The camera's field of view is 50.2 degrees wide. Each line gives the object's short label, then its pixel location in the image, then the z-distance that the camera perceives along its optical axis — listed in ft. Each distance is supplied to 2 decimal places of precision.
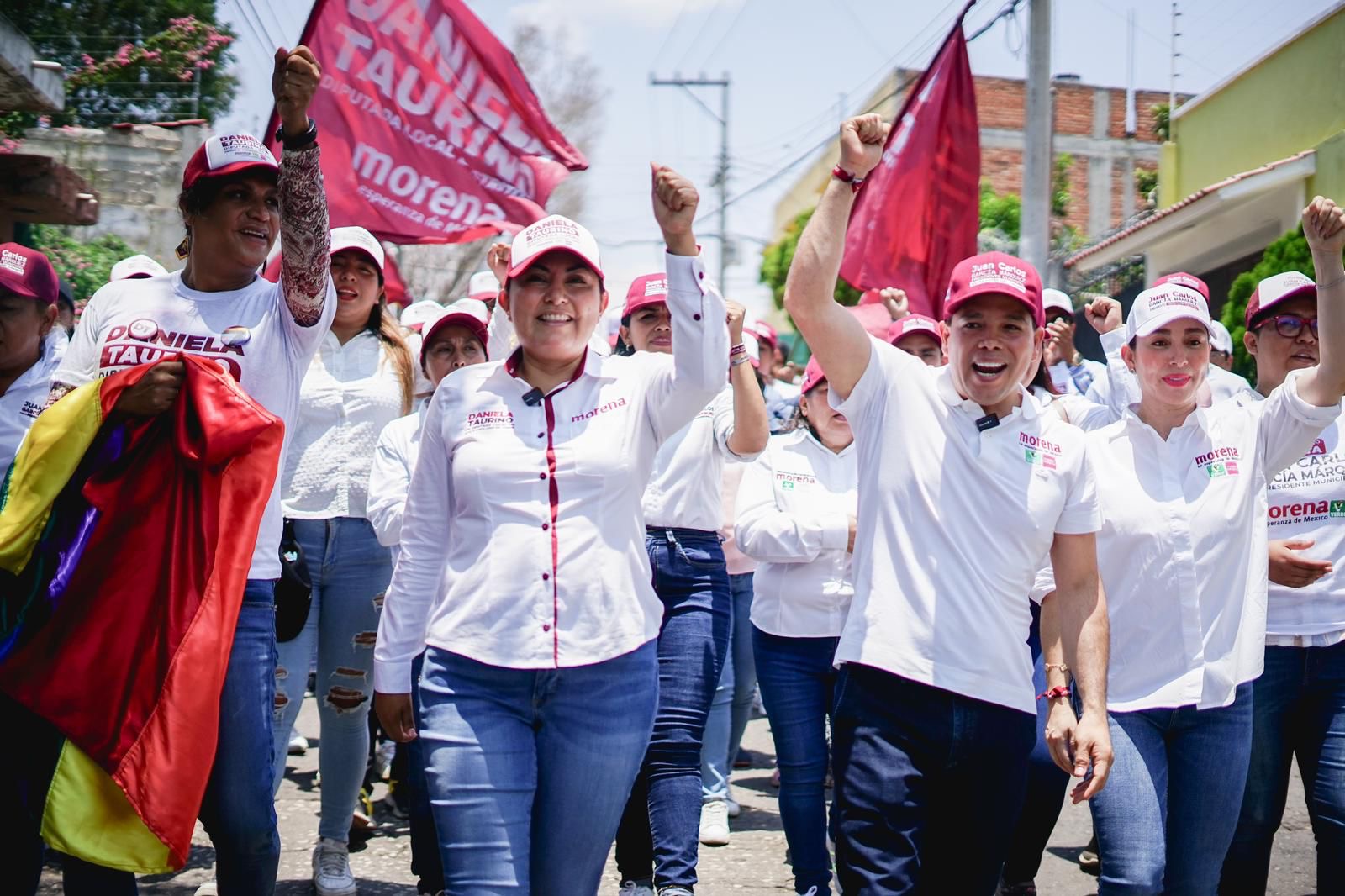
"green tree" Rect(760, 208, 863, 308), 121.51
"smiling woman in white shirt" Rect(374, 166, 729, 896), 12.16
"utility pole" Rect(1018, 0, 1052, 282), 45.06
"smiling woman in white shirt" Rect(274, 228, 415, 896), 18.94
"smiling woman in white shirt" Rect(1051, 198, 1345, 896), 14.46
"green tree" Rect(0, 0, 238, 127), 44.65
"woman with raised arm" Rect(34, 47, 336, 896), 13.03
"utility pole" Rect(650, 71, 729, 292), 153.07
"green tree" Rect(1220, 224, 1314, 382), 40.47
